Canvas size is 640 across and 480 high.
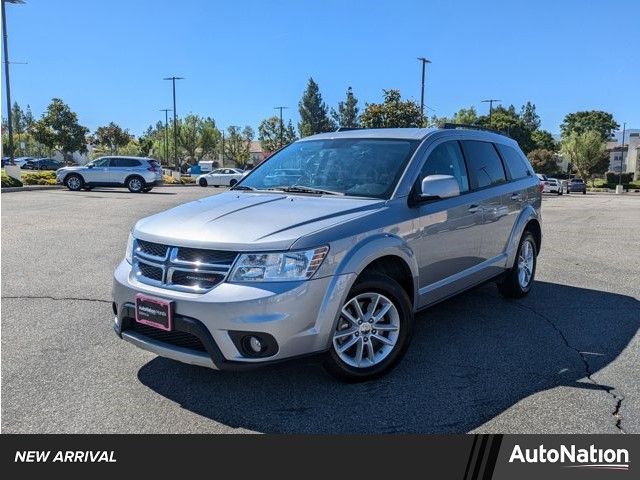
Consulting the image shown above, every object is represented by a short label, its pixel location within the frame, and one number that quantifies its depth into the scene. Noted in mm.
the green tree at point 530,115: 139250
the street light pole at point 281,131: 77200
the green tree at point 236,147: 93500
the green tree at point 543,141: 101375
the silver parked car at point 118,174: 26241
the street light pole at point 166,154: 77962
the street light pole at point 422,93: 40969
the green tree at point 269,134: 89244
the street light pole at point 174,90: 56938
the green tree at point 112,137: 84125
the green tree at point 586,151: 76062
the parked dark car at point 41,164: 64125
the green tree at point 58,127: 56500
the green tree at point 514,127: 90662
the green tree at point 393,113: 40906
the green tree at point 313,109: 103062
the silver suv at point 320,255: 3322
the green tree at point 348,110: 102750
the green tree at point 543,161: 78750
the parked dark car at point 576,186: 54094
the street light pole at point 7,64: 26538
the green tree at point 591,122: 110875
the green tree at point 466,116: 86750
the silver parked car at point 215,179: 41238
